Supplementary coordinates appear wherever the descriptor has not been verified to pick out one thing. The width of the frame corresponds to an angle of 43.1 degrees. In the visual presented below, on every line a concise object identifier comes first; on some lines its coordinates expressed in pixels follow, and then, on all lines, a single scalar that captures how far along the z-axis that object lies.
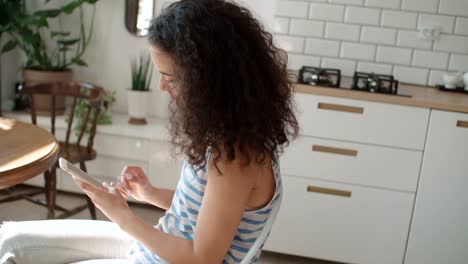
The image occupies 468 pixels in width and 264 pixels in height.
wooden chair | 2.90
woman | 1.15
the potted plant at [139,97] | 3.59
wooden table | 1.60
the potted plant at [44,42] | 3.52
